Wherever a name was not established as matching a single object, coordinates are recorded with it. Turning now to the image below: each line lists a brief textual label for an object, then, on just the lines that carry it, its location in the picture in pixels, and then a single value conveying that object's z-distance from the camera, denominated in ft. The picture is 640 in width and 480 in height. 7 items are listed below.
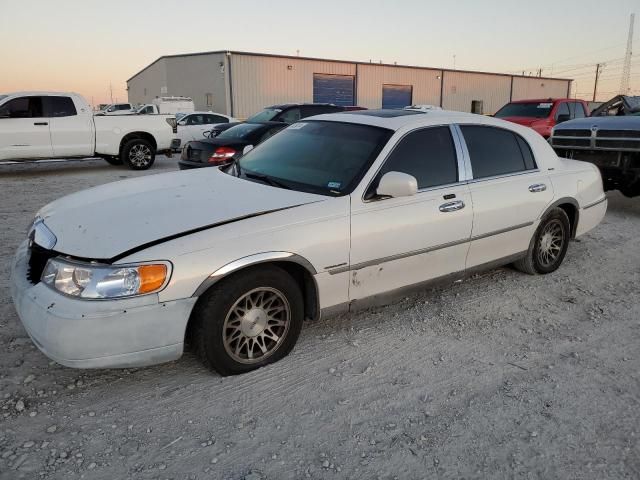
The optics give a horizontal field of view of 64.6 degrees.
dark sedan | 27.71
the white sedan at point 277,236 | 8.93
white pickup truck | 35.42
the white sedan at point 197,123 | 54.34
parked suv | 35.40
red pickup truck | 43.42
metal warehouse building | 106.52
